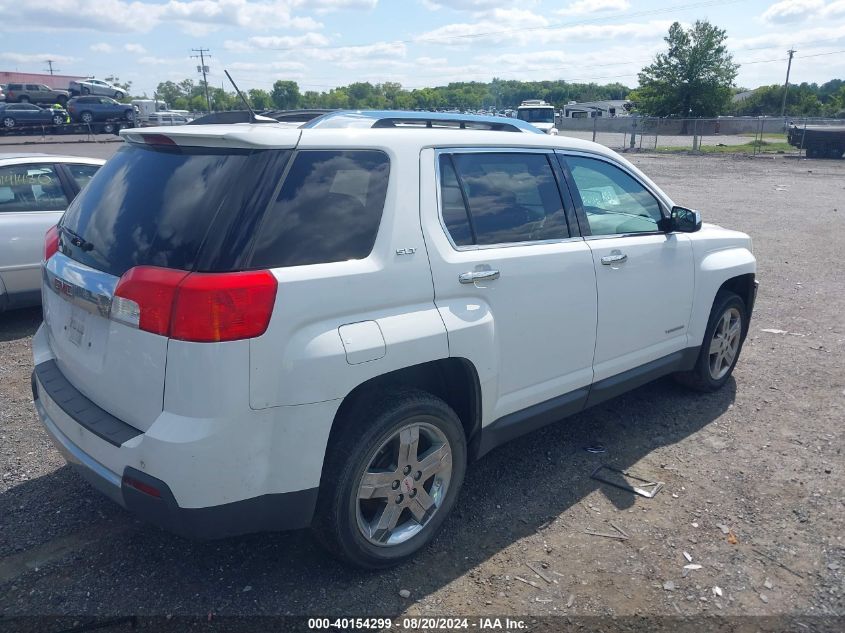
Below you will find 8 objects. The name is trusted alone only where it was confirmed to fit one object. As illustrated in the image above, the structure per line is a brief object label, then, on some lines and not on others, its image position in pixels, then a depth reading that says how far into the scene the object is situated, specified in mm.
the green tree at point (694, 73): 63438
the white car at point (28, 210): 6156
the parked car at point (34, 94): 50812
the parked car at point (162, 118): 41425
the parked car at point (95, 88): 54656
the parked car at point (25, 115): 38375
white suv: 2504
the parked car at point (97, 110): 41969
